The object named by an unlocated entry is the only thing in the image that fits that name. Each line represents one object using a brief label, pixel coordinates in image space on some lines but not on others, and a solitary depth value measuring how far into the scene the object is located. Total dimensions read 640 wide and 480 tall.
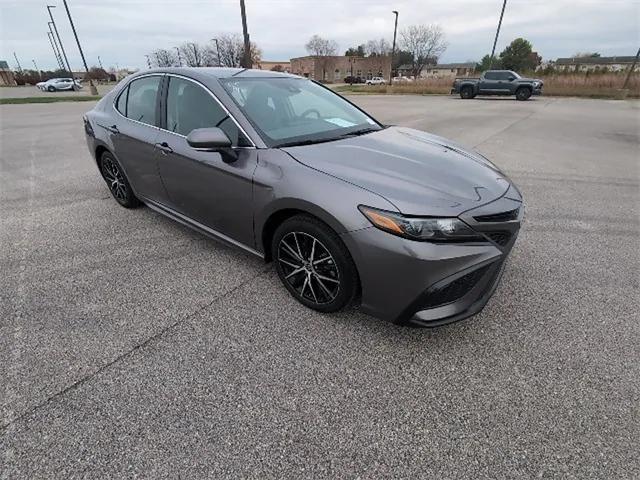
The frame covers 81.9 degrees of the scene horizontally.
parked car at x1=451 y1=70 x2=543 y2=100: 22.33
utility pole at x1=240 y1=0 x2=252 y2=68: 13.84
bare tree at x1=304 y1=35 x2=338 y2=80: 82.25
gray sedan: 2.04
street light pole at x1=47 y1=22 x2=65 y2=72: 55.50
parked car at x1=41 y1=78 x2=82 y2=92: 37.81
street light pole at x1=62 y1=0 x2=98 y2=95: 25.22
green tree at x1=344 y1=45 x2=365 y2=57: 93.84
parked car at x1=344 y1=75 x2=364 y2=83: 68.44
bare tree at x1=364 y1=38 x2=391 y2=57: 90.88
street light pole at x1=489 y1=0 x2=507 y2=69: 28.40
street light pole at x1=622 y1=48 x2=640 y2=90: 25.06
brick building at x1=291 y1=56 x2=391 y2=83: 82.62
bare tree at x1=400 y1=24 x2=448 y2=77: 69.38
